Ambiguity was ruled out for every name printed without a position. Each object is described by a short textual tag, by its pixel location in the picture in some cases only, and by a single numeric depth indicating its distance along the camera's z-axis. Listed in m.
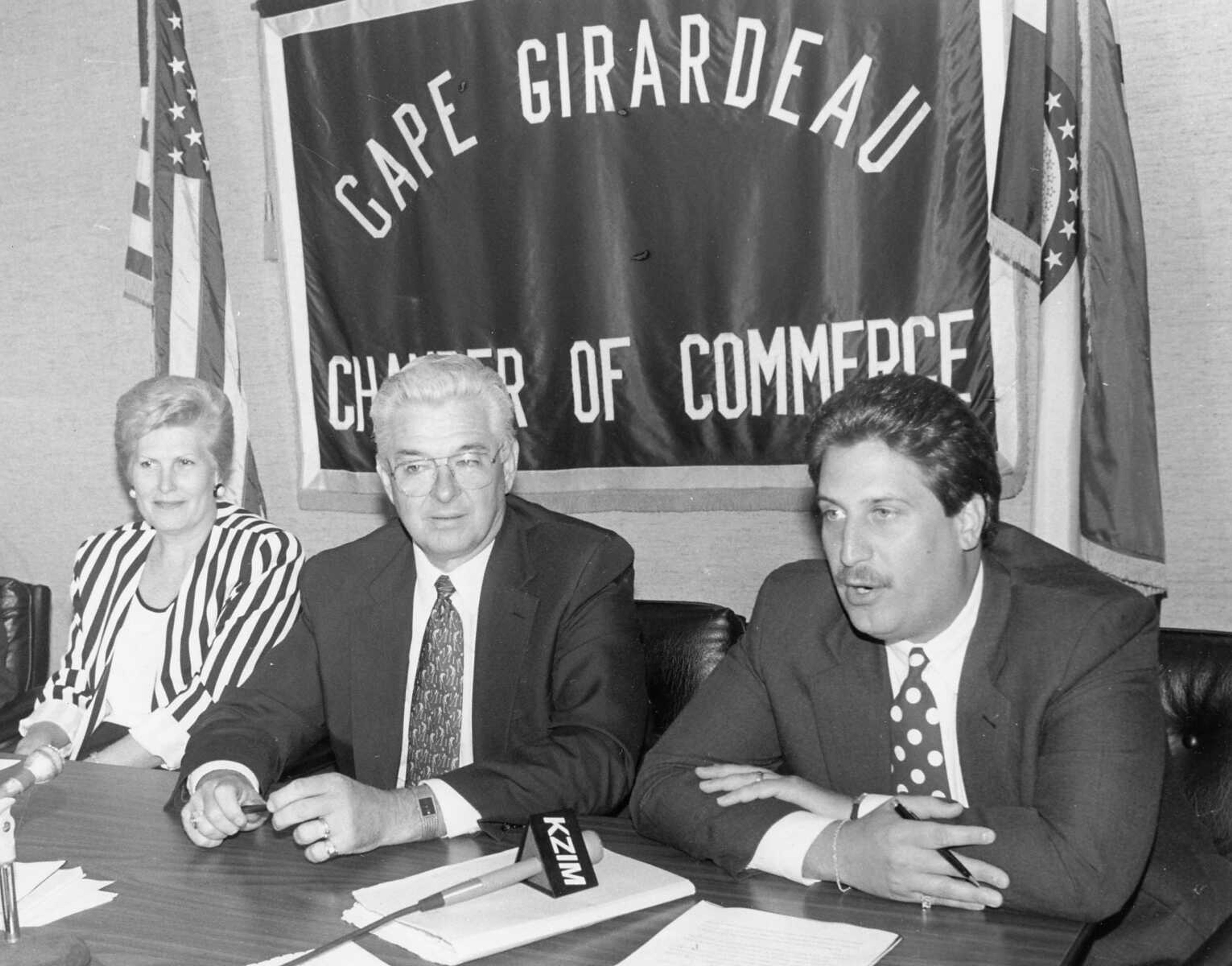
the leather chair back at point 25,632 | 3.86
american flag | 3.99
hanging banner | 3.02
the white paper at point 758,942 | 1.43
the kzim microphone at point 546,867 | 1.57
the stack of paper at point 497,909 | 1.49
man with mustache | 1.65
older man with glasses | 2.33
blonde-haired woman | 2.96
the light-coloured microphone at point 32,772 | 1.77
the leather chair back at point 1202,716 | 2.13
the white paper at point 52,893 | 1.66
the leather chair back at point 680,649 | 2.75
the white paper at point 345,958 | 1.47
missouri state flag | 2.74
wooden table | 1.49
